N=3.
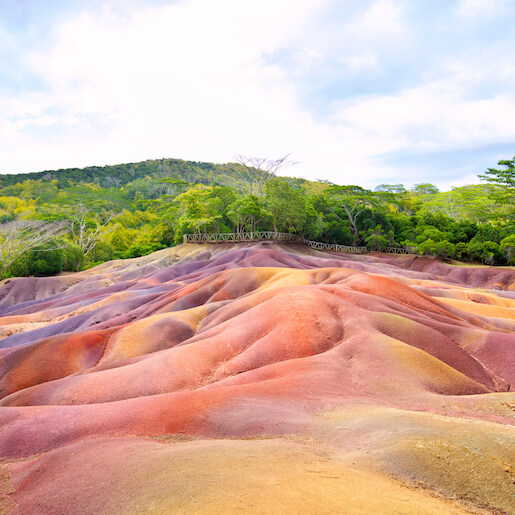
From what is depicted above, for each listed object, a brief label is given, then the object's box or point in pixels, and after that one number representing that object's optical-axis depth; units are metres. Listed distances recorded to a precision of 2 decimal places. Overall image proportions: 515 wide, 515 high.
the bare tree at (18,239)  44.22
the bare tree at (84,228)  63.12
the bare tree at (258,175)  62.33
